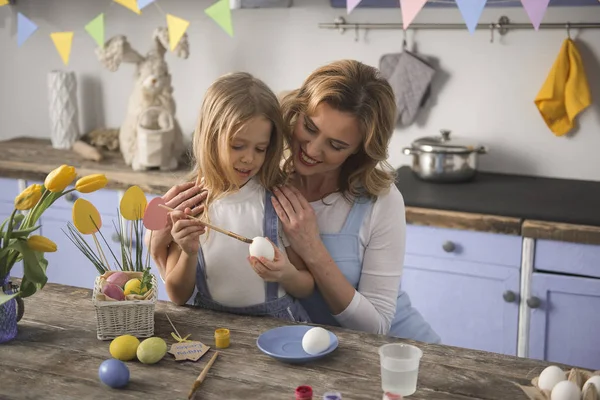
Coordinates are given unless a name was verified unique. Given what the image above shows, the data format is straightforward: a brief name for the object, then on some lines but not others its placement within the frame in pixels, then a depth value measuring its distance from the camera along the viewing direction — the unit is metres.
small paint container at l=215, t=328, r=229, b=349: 1.50
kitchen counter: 2.46
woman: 1.75
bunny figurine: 3.13
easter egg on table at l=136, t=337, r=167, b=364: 1.43
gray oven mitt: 2.97
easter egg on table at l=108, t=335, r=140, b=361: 1.44
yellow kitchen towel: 2.78
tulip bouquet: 1.48
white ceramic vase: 3.43
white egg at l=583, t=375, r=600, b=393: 1.23
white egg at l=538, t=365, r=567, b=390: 1.29
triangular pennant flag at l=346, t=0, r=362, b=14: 2.53
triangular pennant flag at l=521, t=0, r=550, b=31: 2.44
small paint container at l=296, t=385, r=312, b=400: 1.28
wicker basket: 1.52
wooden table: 1.33
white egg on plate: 1.45
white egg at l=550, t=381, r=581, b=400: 1.22
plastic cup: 1.30
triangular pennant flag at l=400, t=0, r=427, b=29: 2.50
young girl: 1.66
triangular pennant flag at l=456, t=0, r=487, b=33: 2.41
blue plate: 1.44
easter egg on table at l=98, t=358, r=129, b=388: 1.33
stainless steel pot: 2.81
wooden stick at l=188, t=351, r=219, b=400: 1.32
